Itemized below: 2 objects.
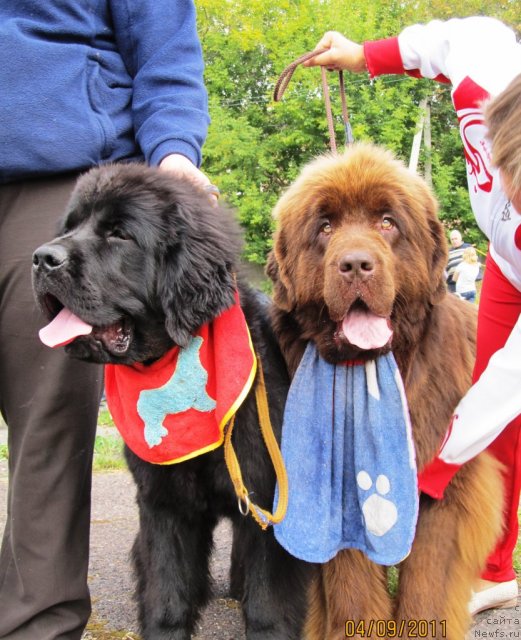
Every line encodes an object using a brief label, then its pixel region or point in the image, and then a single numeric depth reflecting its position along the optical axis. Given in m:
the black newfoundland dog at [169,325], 2.13
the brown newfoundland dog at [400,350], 2.34
